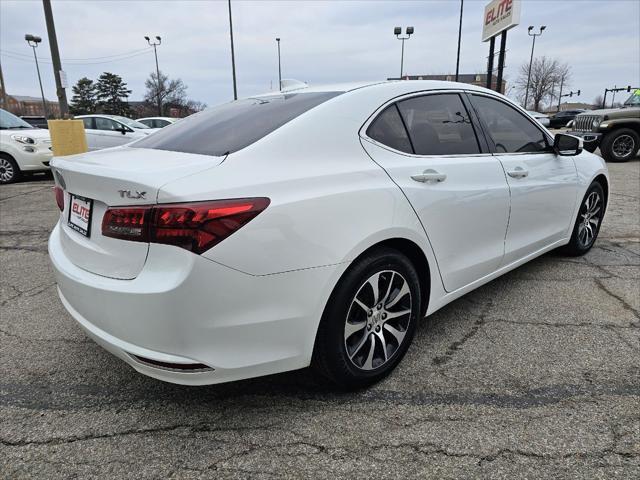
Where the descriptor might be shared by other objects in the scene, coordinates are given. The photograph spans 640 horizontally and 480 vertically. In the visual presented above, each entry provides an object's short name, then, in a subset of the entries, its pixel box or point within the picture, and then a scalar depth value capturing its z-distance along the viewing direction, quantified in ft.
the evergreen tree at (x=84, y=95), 205.05
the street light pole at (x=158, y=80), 140.56
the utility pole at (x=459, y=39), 91.91
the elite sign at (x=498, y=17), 68.59
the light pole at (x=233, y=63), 88.58
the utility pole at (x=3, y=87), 99.14
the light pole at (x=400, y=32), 79.56
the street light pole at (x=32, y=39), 105.09
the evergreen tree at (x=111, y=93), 207.10
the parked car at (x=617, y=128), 39.61
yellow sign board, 30.41
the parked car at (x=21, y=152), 31.32
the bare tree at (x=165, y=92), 180.04
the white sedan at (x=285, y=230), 5.82
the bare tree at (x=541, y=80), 210.59
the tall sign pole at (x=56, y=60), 33.50
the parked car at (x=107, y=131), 40.29
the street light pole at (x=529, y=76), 174.40
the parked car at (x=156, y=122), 61.38
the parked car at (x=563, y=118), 109.81
